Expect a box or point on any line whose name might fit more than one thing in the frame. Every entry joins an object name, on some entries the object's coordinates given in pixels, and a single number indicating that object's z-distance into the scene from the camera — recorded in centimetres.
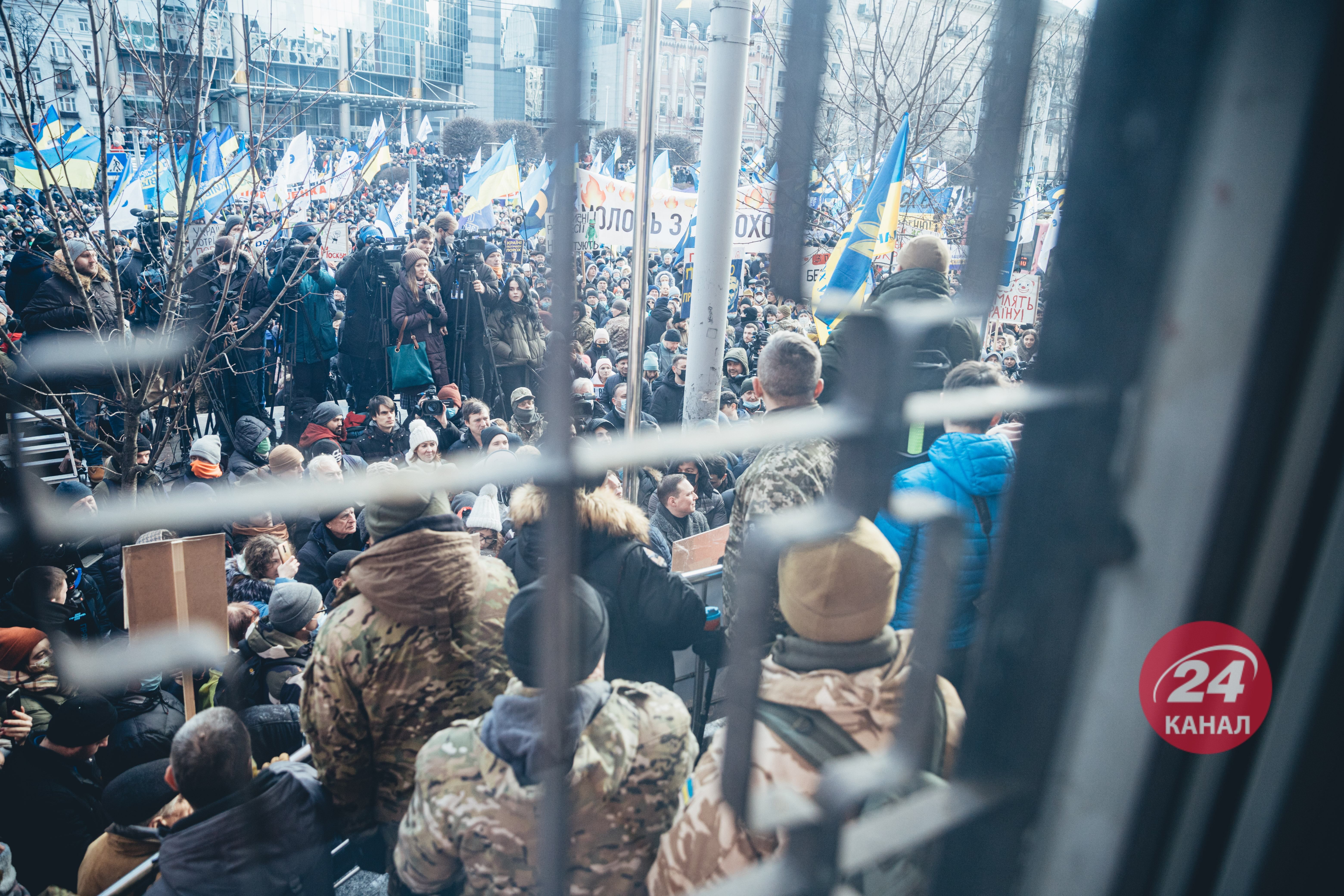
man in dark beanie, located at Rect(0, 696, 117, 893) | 279
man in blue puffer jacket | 254
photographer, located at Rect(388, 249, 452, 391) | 757
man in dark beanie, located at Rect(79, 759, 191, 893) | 252
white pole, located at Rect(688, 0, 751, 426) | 427
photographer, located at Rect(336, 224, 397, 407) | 780
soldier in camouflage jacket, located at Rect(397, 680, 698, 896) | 189
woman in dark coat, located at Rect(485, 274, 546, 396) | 814
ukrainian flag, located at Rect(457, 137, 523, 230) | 1213
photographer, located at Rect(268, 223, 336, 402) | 729
